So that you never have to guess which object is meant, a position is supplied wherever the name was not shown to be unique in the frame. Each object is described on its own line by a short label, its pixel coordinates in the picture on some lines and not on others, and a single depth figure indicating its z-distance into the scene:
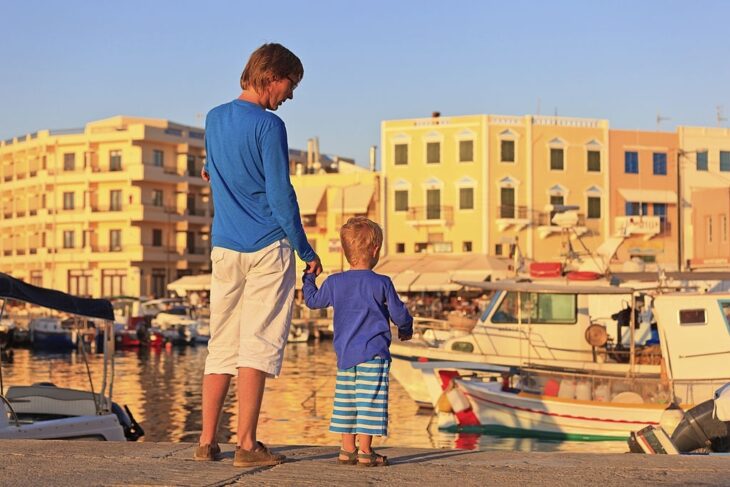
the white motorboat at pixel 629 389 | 21.14
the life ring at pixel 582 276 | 25.62
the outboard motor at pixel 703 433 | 13.34
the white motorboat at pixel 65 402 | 12.69
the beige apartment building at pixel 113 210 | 87.50
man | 6.74
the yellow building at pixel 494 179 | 72.88
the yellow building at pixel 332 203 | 75.12
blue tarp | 13.52
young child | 7.12
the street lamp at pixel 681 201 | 60.78
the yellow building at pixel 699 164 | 73.00
